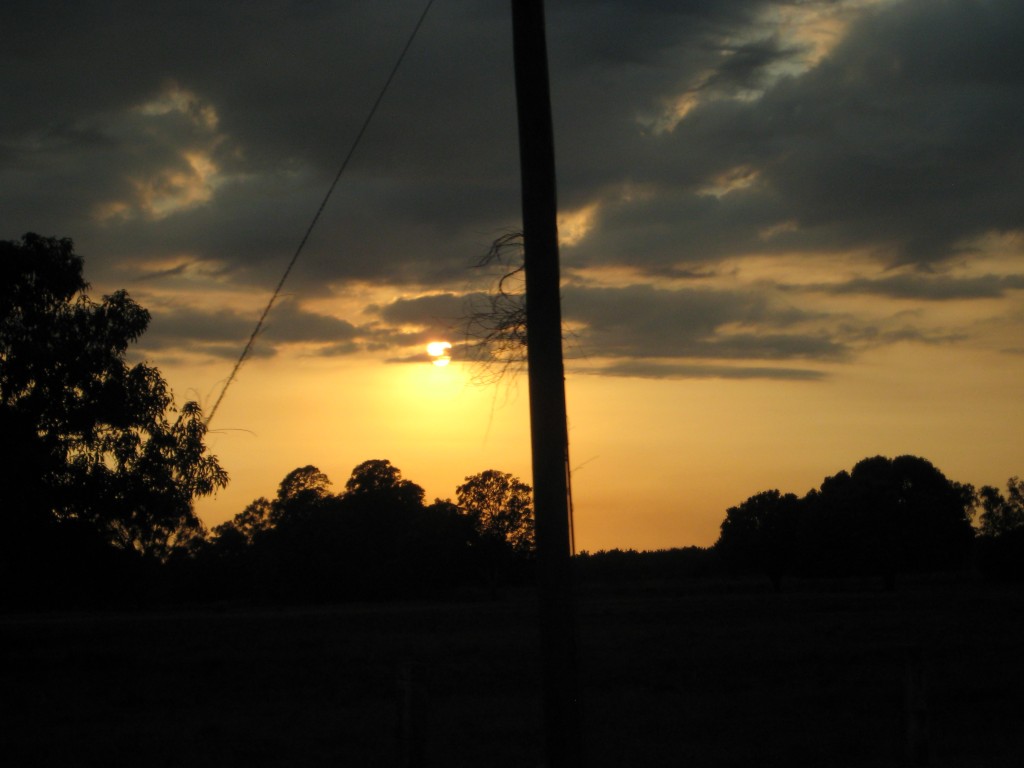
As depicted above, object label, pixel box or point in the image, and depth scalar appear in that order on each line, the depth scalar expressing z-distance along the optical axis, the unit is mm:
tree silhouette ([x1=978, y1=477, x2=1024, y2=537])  144000
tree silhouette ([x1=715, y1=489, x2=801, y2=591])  94688
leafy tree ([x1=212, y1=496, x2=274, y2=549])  92812
